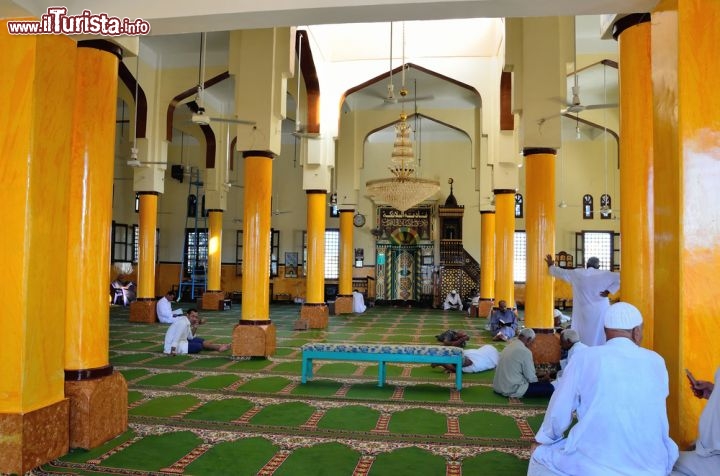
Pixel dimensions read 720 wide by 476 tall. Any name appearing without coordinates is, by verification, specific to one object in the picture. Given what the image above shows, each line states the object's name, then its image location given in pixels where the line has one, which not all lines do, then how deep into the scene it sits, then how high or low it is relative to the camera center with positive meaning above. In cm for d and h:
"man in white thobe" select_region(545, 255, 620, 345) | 504 -29
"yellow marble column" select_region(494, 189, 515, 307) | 996 +37
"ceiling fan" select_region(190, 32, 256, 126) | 634 +161
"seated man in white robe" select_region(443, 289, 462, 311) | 1451 -100
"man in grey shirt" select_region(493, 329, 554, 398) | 473 -94
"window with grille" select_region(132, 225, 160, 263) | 1619 +45
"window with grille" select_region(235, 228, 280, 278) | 1631 +18
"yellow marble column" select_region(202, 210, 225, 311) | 1278 -22
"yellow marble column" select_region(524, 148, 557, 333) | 618 +30
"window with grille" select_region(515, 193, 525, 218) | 1565 +156
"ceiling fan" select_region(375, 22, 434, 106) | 699 +349
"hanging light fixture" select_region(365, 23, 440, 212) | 959 +136
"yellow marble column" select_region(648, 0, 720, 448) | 236 +24
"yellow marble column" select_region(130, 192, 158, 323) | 1020 -1
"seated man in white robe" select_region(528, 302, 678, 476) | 199 -51
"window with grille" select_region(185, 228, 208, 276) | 1636 +31
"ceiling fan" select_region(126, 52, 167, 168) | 876 +167
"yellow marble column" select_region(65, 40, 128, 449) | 329 +4
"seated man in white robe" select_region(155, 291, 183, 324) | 990 -90
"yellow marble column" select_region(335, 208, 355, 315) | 1261 -1
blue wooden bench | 506 -82
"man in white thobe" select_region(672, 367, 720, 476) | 205 -67
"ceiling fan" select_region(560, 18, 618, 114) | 585 +163
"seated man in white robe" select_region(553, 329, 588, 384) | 507 -66
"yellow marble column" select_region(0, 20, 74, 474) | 291 +3
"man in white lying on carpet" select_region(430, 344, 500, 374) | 578 -101
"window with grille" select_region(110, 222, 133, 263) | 1527 +42
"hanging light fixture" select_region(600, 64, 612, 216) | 1162 +268
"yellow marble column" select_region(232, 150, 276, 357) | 661 -5
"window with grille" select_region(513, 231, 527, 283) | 1572 +25
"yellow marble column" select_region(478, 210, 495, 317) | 1179 +0
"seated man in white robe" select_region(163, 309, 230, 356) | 684 -97
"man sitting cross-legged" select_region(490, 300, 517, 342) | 852 -92
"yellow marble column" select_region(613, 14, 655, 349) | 308 +56
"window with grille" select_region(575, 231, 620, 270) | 1536 +51
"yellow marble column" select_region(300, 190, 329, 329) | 974 -2
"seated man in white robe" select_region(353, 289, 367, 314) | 1305 -96
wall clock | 1595 +112
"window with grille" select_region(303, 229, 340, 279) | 1664 +27
